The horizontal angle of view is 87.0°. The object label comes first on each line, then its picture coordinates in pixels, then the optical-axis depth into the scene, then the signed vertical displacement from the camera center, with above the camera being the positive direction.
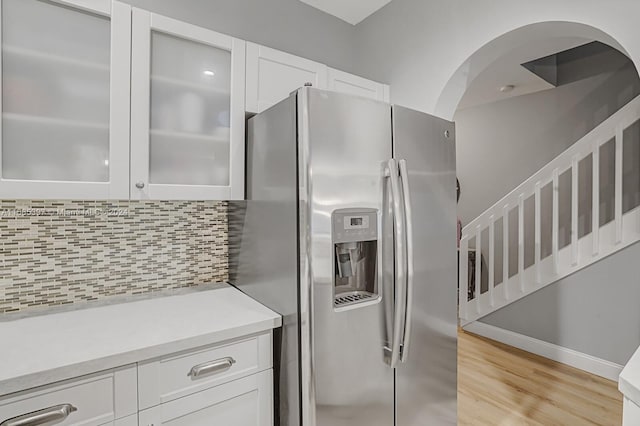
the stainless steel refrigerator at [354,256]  1.25 -0.18
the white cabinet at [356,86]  1.98 +0.79
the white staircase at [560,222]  2.55 -0.07
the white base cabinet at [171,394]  0.99 -0.60
